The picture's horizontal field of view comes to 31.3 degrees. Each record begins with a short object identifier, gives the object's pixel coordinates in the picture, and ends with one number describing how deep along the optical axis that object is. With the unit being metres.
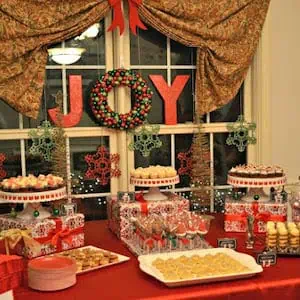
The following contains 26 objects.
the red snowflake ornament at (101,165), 3.25
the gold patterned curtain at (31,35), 2.88
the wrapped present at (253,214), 2.61
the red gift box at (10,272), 1.72
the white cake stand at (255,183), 2.64
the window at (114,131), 3.14
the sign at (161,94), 3.17
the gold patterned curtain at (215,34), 3.13
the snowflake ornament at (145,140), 3.27
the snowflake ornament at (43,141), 3.08
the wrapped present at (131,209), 2.54
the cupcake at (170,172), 2.73
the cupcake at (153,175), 2.70
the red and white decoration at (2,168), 3.07
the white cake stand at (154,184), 2.69
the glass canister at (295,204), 2.62
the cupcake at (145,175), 2.70
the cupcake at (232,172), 2.75
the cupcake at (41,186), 2.34
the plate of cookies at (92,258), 2.12
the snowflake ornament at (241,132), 3.44
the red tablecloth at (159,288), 1.86
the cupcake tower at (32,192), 2.32
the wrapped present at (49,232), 2.28
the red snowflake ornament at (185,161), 3.39
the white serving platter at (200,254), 1.92
